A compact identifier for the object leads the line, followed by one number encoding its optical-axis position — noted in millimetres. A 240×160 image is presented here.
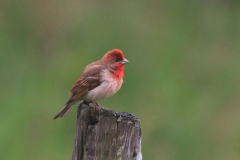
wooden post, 7520
